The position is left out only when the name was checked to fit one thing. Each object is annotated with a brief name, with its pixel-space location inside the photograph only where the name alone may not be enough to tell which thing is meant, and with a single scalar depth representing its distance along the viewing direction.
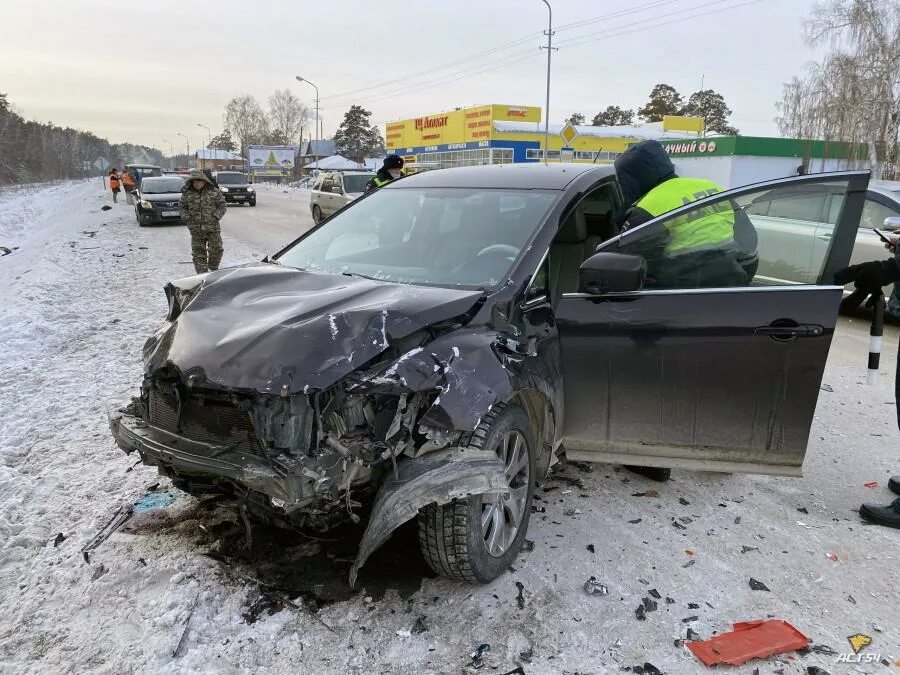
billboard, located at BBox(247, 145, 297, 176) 71.50
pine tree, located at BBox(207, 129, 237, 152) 129.75
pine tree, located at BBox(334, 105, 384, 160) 90.88
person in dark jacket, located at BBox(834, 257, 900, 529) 3.19
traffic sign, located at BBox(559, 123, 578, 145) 20.88
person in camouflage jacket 9.30
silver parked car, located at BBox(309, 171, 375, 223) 17.60
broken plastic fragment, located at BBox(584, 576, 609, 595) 2.74
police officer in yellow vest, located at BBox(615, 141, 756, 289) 3.15
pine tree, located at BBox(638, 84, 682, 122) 82.38
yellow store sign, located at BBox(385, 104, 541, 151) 44.34
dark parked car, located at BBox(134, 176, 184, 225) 18.77
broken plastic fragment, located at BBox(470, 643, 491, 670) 2.32
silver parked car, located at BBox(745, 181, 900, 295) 3.06
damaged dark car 2.41
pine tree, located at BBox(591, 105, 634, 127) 87.94
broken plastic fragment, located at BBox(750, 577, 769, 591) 2.76
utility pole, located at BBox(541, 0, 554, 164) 35.19
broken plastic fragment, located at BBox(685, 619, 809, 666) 2.35
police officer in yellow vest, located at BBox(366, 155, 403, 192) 8.52
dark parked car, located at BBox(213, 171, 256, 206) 28.75
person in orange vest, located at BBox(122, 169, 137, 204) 30.31
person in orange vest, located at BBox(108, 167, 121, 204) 30.77
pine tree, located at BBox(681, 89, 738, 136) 81.06
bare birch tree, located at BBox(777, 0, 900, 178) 27.09
